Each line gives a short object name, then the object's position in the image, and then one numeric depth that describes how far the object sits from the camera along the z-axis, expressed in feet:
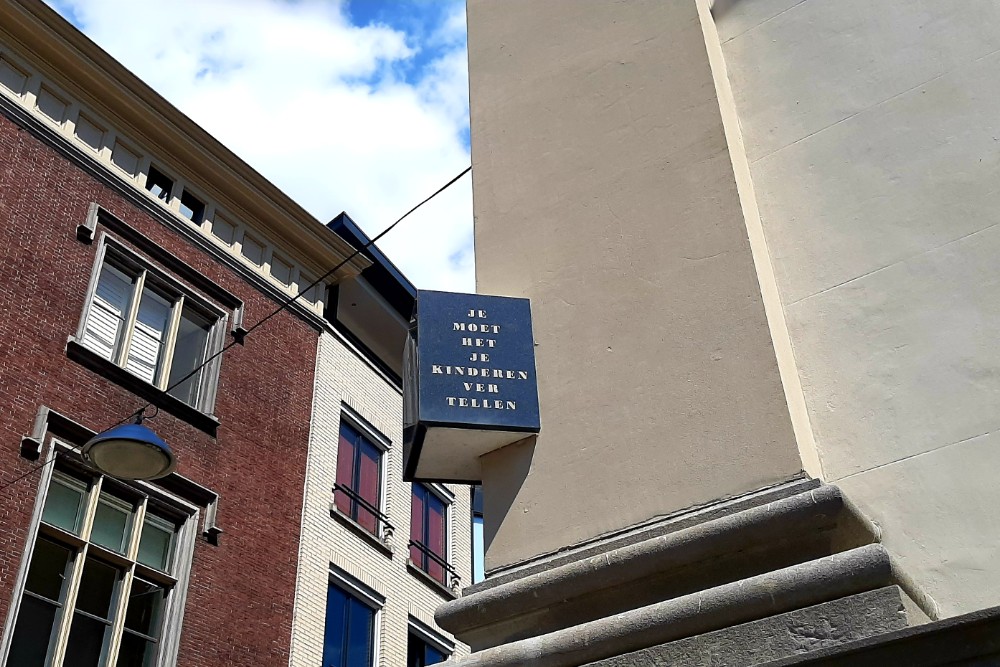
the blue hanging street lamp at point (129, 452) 32.73
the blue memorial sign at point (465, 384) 17.84
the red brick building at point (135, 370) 38.99
